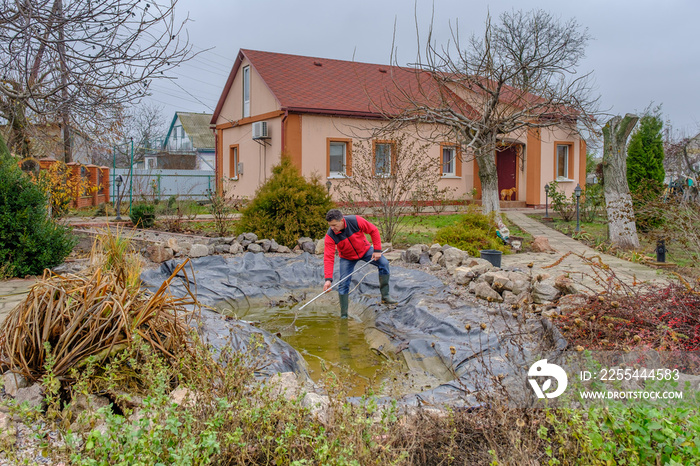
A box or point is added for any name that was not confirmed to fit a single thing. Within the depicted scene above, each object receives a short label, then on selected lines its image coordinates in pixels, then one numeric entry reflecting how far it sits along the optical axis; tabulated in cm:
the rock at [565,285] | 548
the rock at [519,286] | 607
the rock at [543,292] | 562
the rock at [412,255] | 890
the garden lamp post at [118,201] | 1540
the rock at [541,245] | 1063
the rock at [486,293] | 608
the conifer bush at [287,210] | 1030
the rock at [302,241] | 1004
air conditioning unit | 1848
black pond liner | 441
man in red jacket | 657
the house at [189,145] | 3881
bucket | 862
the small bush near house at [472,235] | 983
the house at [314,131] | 1816
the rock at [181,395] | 279
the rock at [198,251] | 921
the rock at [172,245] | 932
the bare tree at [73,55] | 569
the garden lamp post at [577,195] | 1376
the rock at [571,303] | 465
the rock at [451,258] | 811
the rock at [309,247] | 984
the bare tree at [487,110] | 984
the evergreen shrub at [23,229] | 736
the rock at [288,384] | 321
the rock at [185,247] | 941
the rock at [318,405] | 275
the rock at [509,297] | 600
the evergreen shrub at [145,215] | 1343
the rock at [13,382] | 332
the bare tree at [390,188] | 1094
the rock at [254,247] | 961
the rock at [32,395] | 319
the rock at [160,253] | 920
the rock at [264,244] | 978
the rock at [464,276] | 703
